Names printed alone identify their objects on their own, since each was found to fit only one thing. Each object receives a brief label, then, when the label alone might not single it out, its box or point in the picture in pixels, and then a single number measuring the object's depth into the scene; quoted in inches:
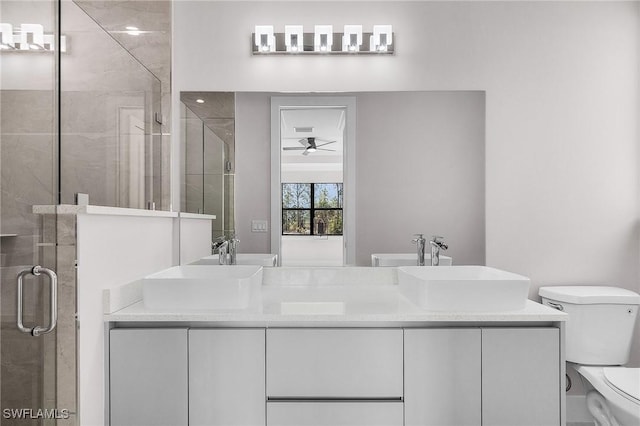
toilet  77.5
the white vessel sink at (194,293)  62.6
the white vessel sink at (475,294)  62.3
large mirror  84.9
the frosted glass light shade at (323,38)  83.9
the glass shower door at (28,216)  50.8
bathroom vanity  60.4
